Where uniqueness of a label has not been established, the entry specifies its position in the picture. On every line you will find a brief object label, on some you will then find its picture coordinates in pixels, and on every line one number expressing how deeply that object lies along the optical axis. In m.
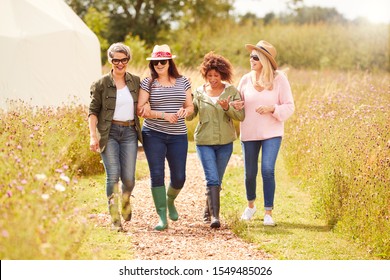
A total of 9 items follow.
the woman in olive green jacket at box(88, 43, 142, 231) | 13.00
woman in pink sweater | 13.94
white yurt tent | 24.95
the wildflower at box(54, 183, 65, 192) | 8.76
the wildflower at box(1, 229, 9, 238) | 8.04
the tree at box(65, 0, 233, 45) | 61.37
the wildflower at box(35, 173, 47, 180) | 8.80
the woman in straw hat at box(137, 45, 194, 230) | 13.16
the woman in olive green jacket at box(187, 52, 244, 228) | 13.77
